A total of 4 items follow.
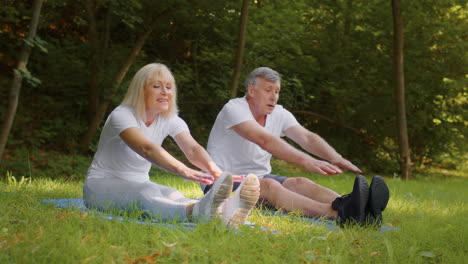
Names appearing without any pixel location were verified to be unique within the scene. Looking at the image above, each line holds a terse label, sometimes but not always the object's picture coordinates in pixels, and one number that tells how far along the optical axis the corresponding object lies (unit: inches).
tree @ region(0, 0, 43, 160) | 262.4
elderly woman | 122.9
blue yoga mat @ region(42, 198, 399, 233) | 124.5
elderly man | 135.4
